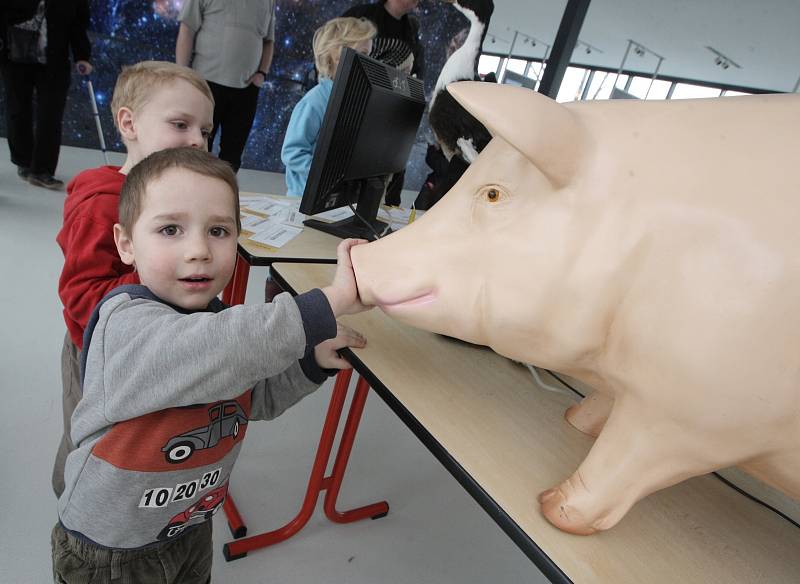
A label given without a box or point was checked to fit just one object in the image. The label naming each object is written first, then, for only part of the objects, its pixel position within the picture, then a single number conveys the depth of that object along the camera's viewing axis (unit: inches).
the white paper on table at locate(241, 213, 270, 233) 52.3
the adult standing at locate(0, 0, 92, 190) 99.7
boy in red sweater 33.4
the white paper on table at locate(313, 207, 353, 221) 65.2
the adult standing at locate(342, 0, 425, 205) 92.0
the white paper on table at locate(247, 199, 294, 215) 60.2
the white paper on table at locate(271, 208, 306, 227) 58.2
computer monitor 44.1
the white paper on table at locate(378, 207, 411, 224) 72.4
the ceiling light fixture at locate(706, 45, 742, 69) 180.5
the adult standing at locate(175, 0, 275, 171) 105.3
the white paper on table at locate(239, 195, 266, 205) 61.9
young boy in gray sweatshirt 23.3
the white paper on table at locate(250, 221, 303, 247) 49.7
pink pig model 20.2
